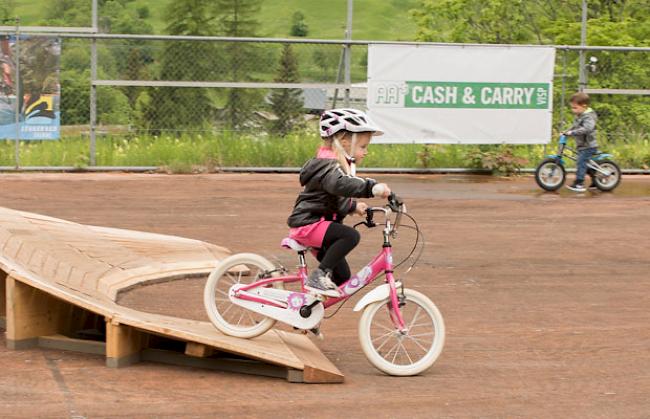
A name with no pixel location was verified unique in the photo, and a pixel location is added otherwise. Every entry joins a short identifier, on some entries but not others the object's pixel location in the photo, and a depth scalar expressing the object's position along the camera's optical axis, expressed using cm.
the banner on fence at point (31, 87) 1722
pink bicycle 730
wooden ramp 707
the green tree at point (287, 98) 1844
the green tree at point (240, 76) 1825
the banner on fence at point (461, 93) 1806
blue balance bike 1719
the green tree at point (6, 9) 2725
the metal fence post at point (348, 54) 1831
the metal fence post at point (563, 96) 1922
